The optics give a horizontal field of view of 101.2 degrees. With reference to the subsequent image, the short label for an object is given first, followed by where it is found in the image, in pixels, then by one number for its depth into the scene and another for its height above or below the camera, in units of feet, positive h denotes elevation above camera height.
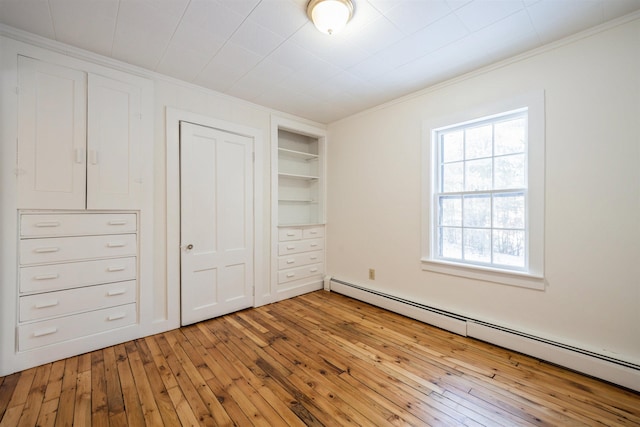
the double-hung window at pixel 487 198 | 7.41 +0.48
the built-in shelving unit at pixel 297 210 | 11.91 +0.10
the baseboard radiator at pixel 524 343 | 5.97 -3.59
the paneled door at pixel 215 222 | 9.30 -0.41
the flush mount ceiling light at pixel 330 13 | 5.49 +4.26
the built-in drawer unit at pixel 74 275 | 6.72 -1.80
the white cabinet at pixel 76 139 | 6.69 +1.98
